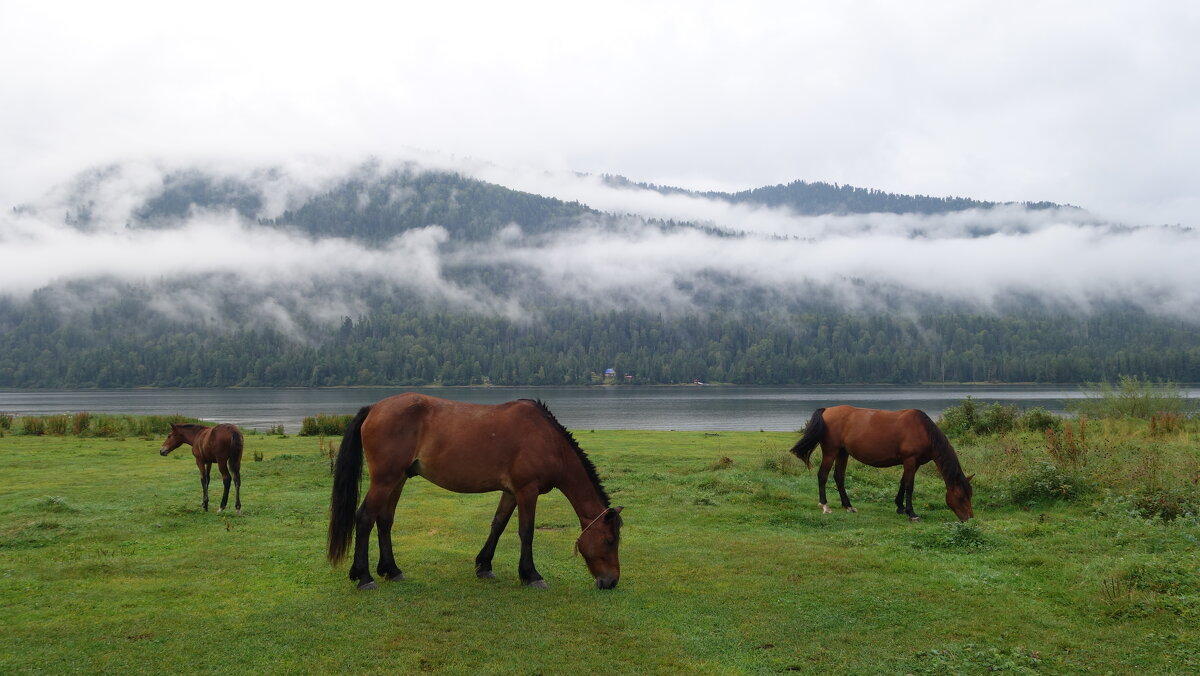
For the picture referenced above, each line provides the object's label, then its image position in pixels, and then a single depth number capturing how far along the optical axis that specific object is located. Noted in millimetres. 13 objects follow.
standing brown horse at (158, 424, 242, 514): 14984
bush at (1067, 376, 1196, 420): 34812
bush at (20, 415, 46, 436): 34156
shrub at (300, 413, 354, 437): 37062
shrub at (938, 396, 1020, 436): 30688
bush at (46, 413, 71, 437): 34219
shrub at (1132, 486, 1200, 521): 11906
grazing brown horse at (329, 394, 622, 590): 9180
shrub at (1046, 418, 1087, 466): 16625
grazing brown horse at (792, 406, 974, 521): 13719
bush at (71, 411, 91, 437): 34719
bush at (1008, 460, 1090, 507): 14484
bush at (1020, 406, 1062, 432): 29756
